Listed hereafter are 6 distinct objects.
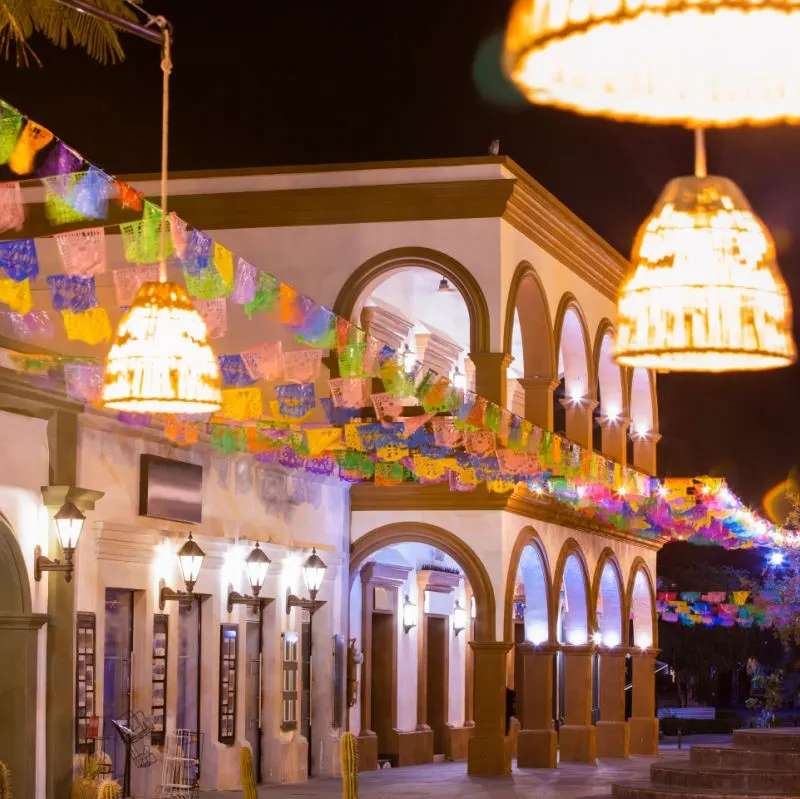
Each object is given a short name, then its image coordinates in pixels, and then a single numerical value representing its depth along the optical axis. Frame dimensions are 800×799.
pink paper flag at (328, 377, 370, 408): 21.28
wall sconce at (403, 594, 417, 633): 29.56
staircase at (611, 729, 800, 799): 19.98
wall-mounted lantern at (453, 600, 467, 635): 32.28
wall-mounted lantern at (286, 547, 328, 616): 24.70
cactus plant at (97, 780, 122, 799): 17.01
